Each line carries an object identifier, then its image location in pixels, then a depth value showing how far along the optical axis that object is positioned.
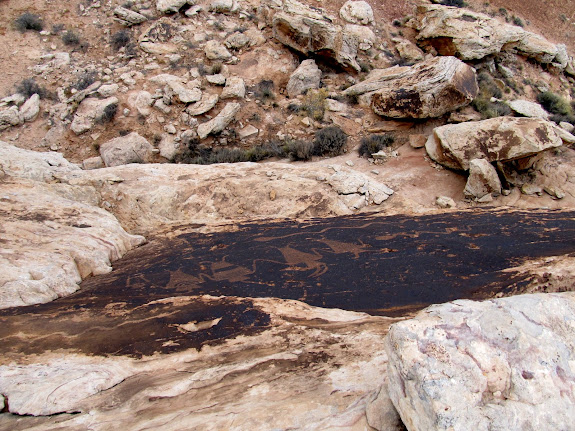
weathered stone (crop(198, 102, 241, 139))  11.64
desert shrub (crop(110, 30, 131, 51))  13.95
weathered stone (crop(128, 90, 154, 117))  12.16
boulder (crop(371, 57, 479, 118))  10.01
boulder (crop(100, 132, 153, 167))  11.12
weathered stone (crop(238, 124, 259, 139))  11.91
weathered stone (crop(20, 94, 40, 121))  12.54
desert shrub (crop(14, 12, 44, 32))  14.32
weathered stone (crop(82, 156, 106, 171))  11.38
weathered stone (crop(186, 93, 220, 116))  11.98
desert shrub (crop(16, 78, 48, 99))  12.86
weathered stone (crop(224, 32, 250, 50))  13.77
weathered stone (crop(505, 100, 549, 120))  11.22
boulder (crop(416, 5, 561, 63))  13.20
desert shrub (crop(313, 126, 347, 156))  10.52
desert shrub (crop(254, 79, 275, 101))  12.60
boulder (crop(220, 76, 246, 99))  12.25
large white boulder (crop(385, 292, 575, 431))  1.71
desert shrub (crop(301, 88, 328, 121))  11.87
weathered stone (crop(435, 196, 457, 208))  8.02
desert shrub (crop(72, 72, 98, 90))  12.92
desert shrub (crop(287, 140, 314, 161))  10.25
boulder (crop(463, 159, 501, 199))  8.18
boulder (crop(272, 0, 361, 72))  12.98
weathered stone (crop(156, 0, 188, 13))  14.26
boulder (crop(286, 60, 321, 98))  12.83
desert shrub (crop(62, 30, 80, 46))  14.17
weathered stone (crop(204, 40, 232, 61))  13.31
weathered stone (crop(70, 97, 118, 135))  12.13
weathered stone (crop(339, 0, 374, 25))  15.87
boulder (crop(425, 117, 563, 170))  8.12
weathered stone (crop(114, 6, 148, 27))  14.28
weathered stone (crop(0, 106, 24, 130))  12.32
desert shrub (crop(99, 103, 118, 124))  12.10
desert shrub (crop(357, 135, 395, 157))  10.07
